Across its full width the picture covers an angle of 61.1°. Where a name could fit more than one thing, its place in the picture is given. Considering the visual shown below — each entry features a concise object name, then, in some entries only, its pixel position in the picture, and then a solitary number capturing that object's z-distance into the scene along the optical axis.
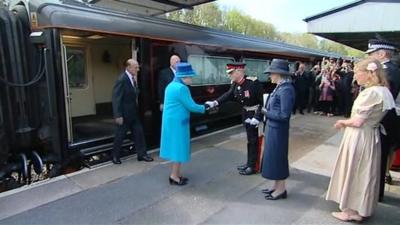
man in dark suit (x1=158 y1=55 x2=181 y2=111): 6.39
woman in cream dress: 3.36
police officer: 3.80
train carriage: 5.23
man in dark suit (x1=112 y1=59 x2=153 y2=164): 5.58
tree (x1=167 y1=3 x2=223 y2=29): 34.91
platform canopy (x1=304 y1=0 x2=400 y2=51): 6.75
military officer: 5.01
